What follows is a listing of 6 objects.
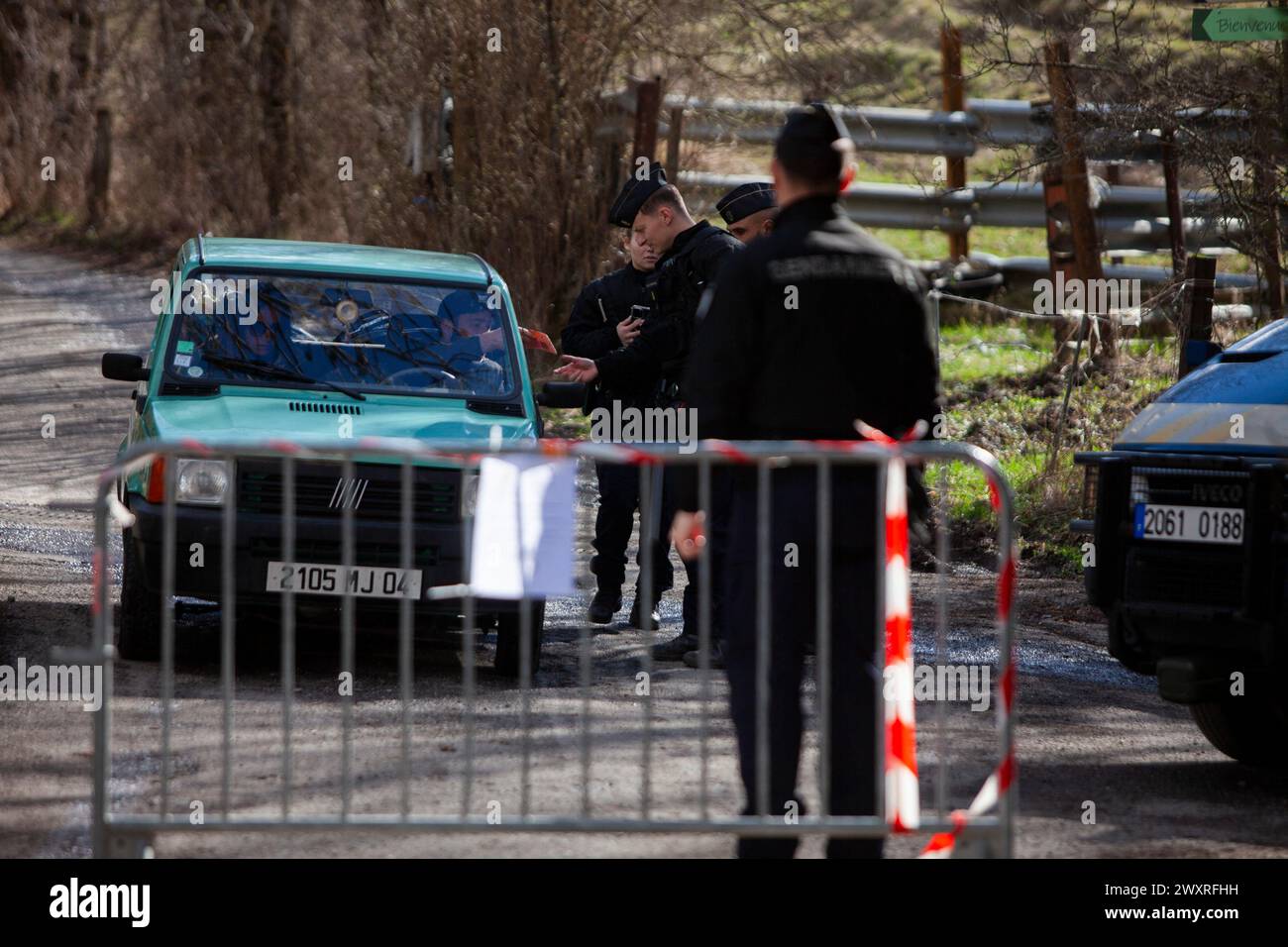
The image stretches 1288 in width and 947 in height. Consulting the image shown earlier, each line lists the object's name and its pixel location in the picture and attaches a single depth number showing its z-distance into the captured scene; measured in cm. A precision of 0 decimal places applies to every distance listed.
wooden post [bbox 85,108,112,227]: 3167
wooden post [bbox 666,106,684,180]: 1714
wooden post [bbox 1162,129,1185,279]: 1326
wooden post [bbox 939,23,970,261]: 1784
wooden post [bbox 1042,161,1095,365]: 1386
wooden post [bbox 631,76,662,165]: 1553
